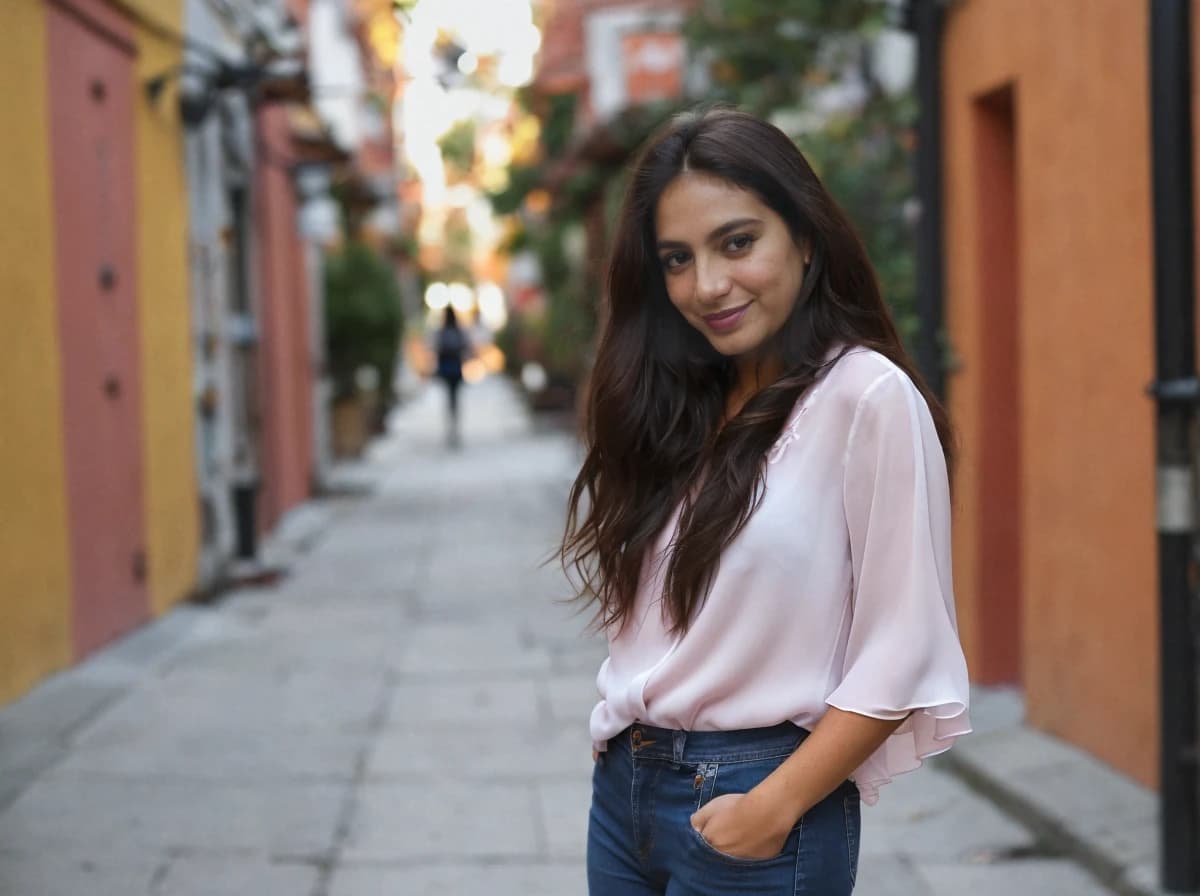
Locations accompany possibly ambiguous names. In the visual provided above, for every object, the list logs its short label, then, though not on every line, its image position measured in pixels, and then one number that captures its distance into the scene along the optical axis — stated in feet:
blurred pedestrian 72.33
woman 5.97
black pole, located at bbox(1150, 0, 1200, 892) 13.60
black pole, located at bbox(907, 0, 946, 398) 22.31
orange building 16.88
